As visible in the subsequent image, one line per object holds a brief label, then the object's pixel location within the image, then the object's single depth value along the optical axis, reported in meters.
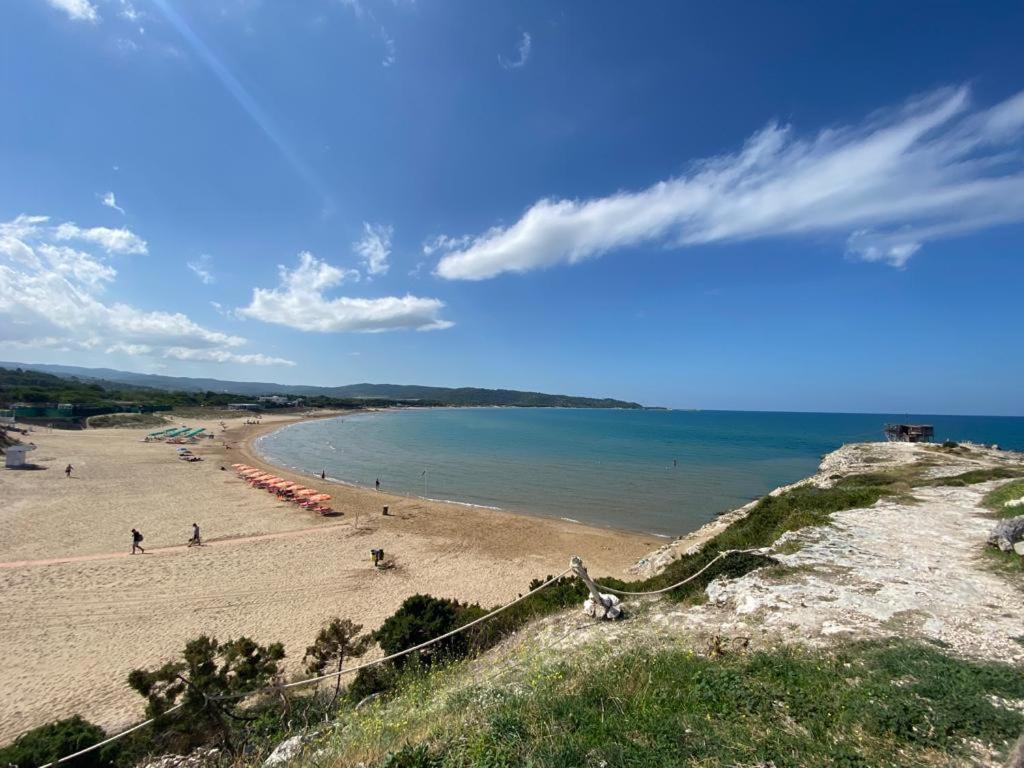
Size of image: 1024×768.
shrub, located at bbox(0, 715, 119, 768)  5.98
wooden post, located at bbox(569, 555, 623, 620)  7.44
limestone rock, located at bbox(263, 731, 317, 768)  4.95
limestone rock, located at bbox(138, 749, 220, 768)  6.45
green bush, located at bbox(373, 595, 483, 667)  8.48
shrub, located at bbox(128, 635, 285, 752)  6.96
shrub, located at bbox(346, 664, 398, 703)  7.75
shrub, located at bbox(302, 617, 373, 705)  8.41
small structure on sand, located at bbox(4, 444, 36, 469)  33.22
